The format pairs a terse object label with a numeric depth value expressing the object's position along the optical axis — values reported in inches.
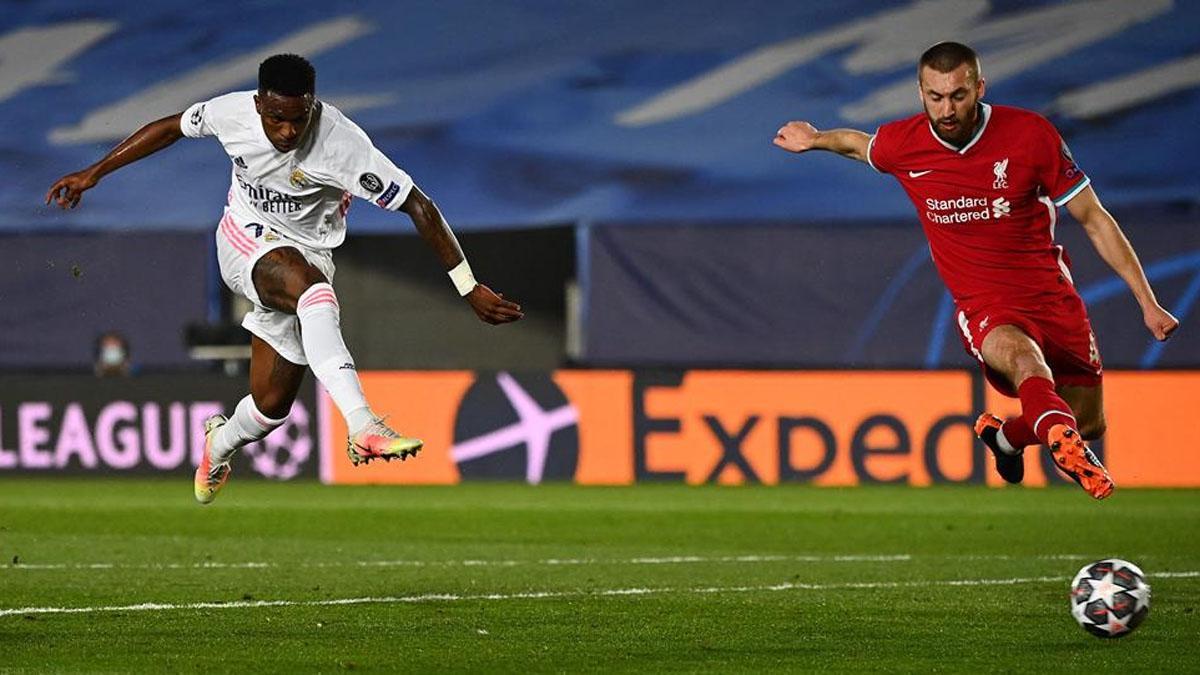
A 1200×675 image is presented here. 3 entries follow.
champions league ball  601.0
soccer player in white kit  691.4
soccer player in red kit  680.4
